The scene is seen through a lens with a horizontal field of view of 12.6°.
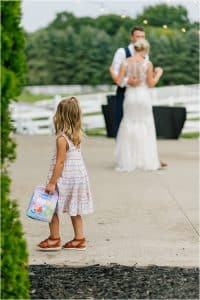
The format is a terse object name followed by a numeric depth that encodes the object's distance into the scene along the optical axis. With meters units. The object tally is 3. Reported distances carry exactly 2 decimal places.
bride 12.97
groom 12.59
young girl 7.29
